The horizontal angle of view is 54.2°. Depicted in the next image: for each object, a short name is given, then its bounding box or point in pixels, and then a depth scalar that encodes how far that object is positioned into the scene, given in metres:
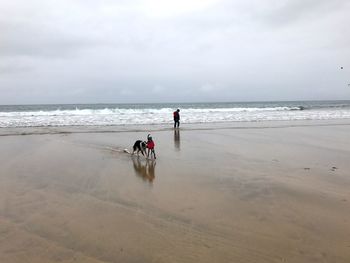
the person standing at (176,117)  24.22
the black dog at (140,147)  12.73
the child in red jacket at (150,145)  12.44
